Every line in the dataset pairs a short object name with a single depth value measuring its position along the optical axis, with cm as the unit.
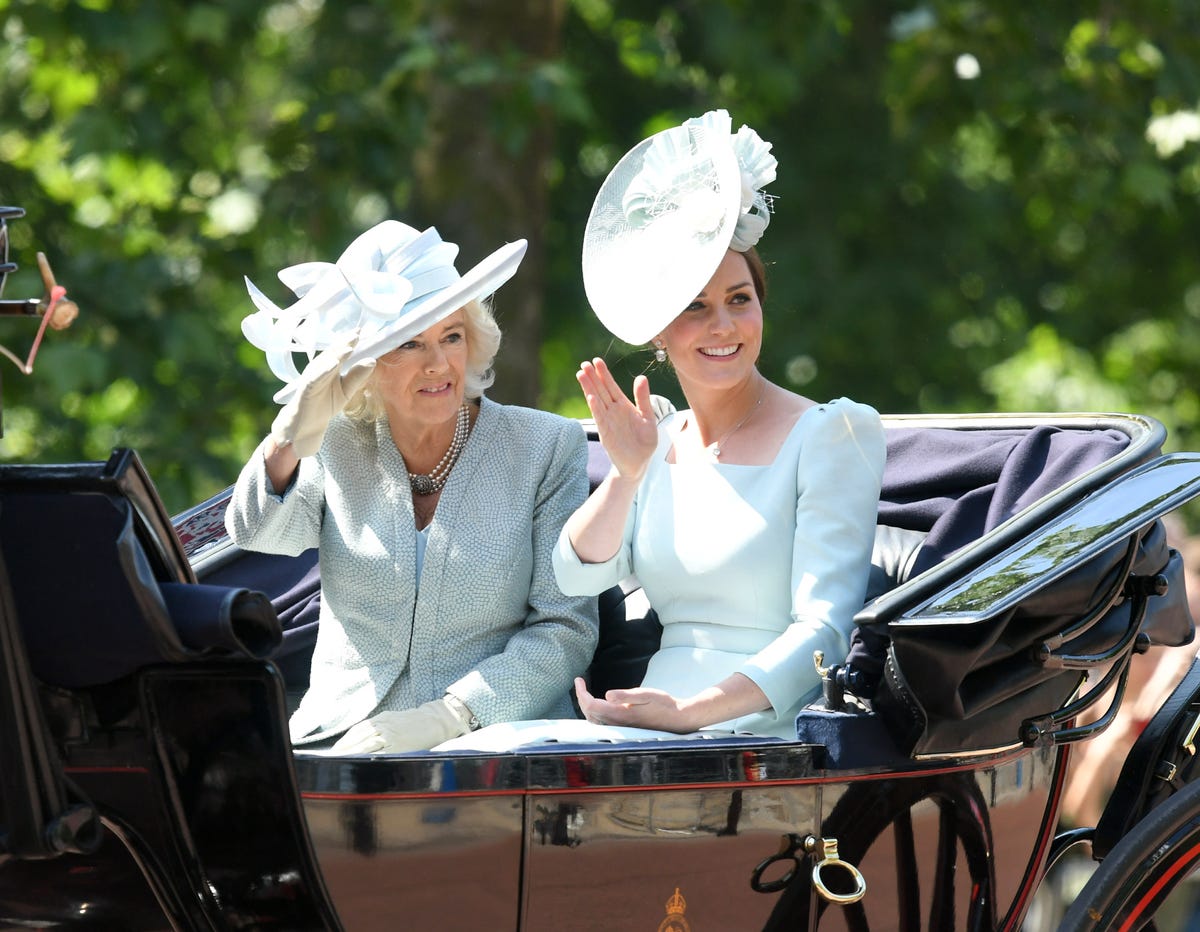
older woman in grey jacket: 2167
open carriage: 2109
